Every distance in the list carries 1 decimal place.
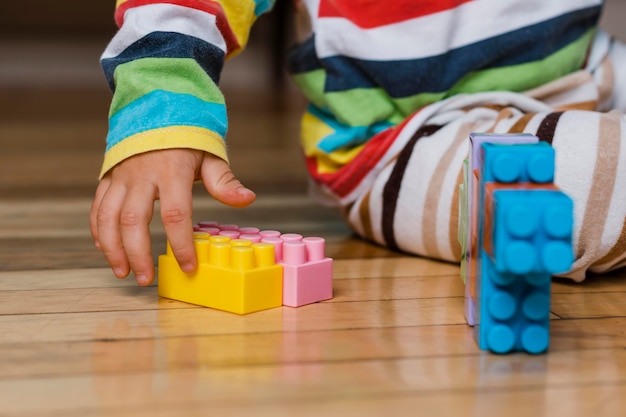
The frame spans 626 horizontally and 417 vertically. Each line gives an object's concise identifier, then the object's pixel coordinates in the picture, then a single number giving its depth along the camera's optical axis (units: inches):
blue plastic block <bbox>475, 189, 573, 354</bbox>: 32.8
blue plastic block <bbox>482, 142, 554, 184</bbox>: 33.9
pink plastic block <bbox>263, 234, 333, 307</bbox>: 38.4
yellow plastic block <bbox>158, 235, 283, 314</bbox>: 37.6
